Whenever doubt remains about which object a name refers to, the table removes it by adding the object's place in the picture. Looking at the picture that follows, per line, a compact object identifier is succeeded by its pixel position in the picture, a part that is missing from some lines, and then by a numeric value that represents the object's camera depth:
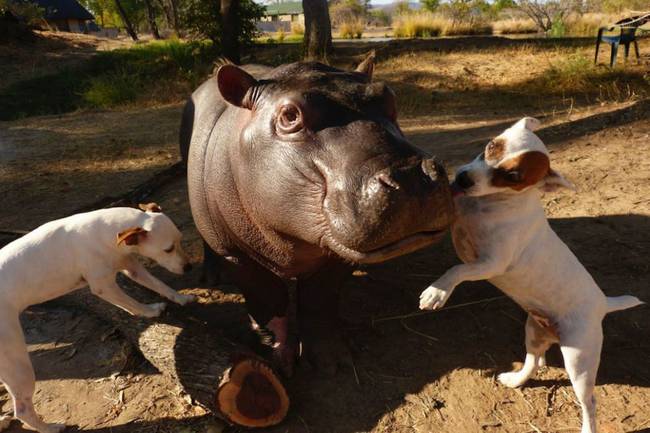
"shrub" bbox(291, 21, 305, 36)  27.05
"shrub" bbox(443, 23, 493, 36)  20.98
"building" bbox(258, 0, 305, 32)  76.39
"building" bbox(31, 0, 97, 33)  38.97
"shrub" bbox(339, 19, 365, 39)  25.68
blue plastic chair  10.07
